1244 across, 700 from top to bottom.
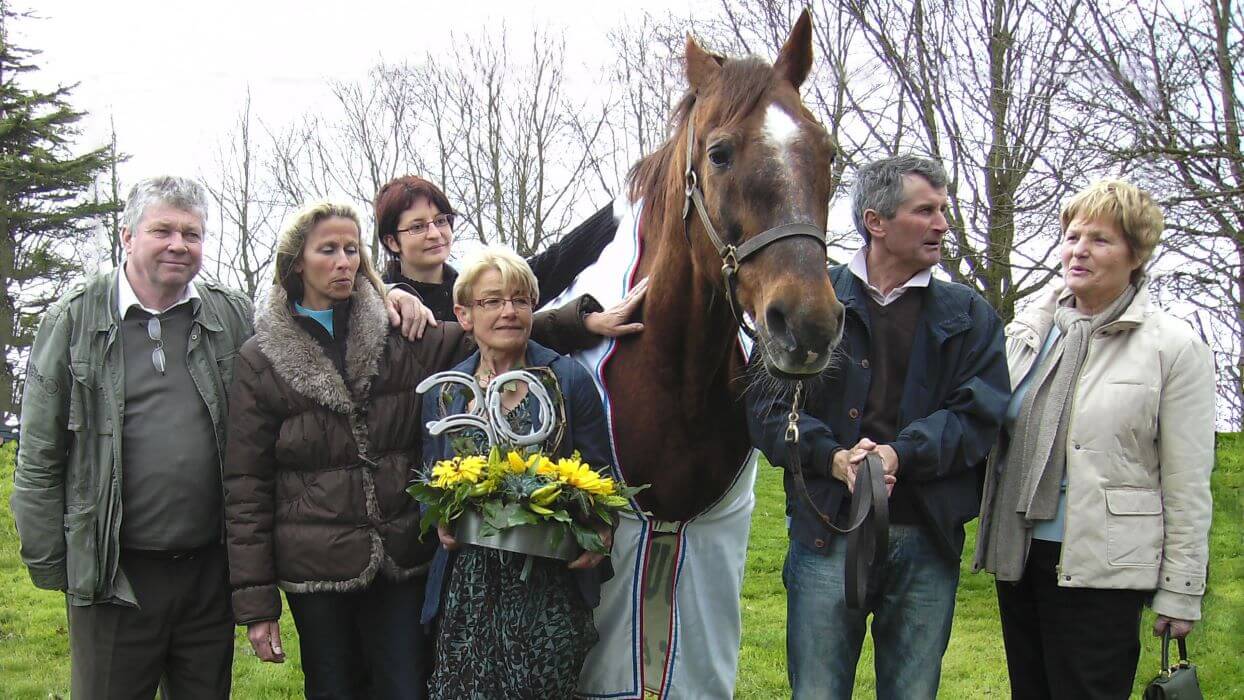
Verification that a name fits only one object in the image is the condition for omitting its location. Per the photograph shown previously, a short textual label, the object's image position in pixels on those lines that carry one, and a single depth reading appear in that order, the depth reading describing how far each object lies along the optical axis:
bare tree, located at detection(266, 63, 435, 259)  20.97
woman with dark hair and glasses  3.37
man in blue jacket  2.44
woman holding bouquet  2.34
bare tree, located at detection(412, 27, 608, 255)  19.69
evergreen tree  18.98
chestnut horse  2.29
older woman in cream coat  2.43
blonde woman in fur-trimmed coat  2.57
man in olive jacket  2.61
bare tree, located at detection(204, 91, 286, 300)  21.78
